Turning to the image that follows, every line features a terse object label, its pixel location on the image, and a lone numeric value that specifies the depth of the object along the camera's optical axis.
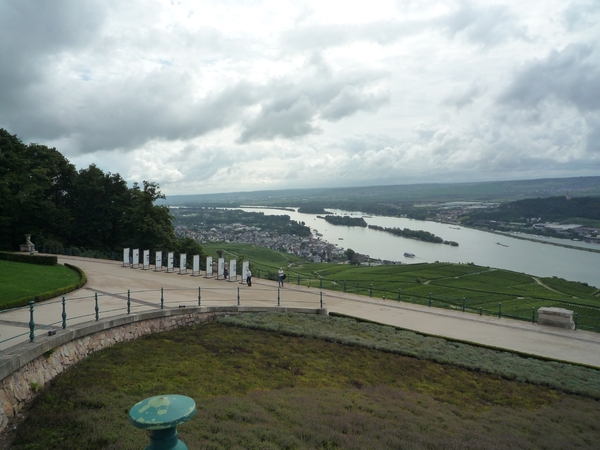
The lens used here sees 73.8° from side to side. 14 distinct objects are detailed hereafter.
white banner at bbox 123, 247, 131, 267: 26.67
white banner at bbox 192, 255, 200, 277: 23.97
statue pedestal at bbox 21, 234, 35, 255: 28.39
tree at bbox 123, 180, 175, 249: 32.62
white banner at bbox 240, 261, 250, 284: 22.11
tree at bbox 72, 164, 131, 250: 37.75
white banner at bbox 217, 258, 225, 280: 23.34
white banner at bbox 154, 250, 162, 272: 25.27
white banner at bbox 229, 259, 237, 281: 22.89
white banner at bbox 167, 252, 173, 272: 24.95
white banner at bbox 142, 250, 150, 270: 26.08
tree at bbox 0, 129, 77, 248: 30.09
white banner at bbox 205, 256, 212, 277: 24.44
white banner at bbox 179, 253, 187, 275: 24.78
